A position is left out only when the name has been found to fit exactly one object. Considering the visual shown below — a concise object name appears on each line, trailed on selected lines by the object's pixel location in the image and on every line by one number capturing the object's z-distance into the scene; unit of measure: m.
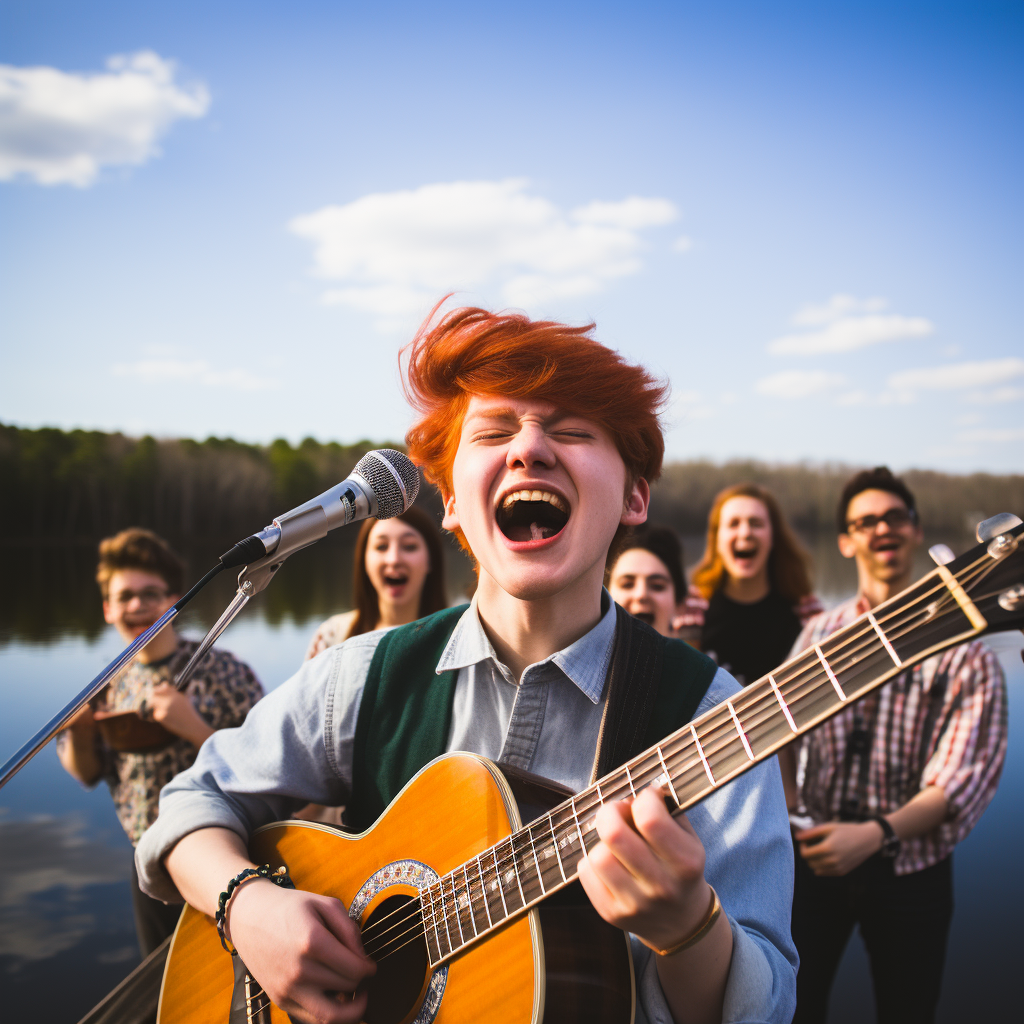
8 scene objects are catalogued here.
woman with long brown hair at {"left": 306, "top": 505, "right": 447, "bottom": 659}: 3.83
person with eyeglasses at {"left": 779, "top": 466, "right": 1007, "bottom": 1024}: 2.58
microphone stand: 1.28
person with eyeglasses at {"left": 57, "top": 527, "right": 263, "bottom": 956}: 2.98
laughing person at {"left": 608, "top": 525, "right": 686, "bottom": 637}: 3.58
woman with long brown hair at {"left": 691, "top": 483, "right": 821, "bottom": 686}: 3.85
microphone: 1.32
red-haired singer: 1.21
